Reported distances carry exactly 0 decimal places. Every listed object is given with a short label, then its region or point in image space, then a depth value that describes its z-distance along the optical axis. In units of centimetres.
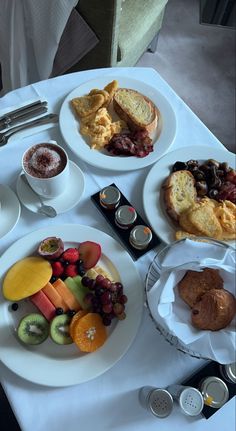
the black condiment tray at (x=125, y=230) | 95
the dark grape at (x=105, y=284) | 85
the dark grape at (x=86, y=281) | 86
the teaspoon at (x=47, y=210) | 98
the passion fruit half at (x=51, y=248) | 89
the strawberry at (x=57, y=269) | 88
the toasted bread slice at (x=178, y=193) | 100
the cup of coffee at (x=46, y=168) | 94
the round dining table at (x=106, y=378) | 77
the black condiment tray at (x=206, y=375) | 81
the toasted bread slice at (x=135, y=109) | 113
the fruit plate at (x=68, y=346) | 79
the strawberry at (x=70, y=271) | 88
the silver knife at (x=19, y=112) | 110
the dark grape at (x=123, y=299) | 86
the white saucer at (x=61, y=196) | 99
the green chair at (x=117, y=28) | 145
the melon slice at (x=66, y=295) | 85
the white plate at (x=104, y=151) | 108
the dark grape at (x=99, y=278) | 86
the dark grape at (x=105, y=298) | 83
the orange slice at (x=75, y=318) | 81
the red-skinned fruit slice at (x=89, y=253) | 90
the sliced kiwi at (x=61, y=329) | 81
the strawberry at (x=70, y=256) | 89
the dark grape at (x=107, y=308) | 83
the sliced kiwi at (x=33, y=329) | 81
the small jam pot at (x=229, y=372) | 80
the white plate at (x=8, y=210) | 95
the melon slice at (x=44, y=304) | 83
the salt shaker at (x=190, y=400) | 77
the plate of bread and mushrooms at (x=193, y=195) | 97
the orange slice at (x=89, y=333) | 80
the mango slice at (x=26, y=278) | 83
